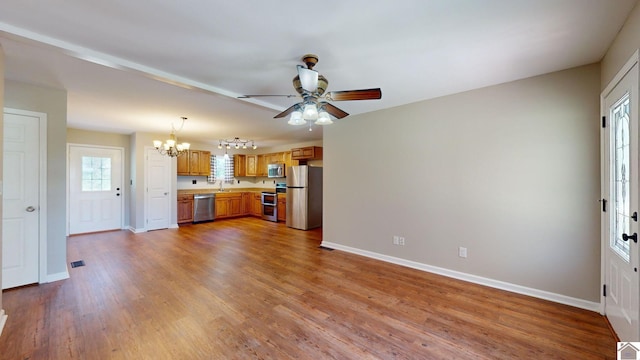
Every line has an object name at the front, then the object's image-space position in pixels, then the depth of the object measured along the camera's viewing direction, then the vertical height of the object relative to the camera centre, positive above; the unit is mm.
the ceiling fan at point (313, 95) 2053 +753
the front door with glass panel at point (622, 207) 1761 -223
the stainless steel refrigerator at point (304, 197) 6512 -463
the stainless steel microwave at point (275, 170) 7645 +292
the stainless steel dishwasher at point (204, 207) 7133 -791
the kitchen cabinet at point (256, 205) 8242 -838
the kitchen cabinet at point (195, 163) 7066 +482
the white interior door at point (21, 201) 2900 -250
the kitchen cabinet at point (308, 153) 6694 +720
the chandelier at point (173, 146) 4797 +656
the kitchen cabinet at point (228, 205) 7699 -792
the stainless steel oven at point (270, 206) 7465 -789
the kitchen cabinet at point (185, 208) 6910 -791
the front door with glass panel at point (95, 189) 5648 -214
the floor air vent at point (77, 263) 3725 -1256
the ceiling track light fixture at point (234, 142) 7160 +1095
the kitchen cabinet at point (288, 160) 7438 +586
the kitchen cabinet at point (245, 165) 8578 +493
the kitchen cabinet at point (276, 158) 7793 +677
